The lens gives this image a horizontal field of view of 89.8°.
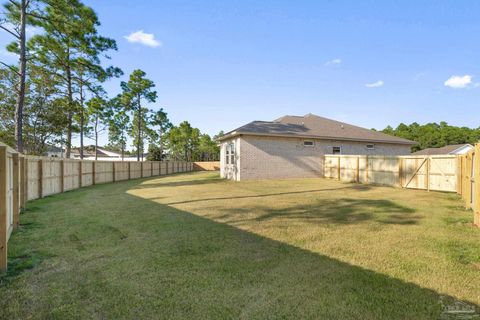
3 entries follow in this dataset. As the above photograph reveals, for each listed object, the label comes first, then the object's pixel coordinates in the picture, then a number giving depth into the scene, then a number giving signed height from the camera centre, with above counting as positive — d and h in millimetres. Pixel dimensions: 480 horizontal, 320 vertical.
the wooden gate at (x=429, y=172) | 10406 -705
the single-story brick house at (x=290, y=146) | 15562 +760
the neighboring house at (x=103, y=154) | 52281 +285
